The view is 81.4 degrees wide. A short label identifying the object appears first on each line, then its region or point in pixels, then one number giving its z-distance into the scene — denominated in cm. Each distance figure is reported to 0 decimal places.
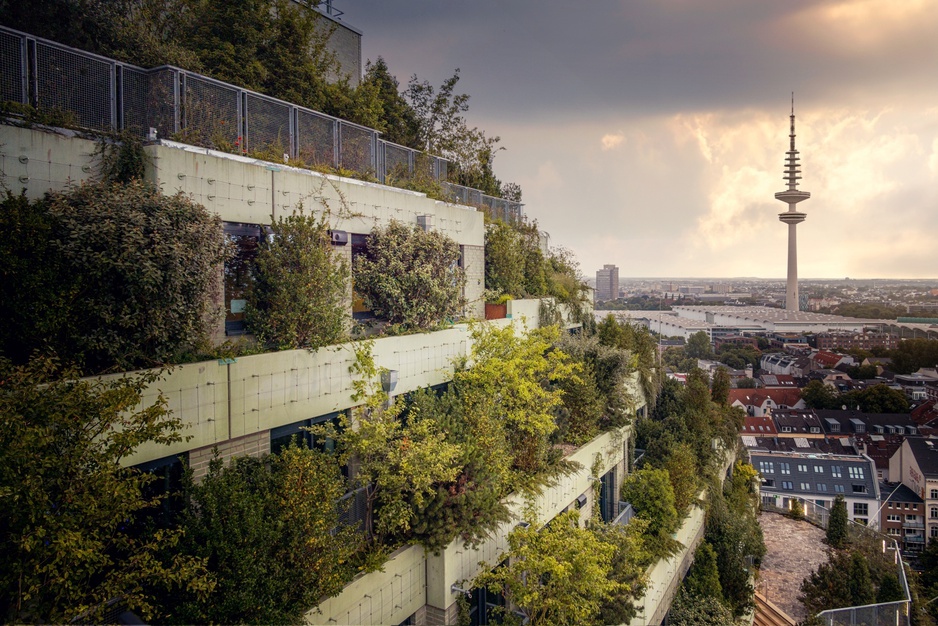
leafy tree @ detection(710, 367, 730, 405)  3200
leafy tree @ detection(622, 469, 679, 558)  1715
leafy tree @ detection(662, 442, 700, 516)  1942
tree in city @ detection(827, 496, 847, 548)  2911
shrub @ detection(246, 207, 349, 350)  1051
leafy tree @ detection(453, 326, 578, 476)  1315
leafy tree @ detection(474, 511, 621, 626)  1005
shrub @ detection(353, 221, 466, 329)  1345
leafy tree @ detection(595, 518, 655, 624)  1279
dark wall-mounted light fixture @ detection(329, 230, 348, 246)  1253
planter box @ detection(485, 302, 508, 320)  1848
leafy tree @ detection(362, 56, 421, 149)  2491
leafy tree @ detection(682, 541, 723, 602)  1909
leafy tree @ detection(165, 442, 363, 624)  643
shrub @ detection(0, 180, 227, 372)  719
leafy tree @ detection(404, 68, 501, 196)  2705
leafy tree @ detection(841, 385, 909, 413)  7738
